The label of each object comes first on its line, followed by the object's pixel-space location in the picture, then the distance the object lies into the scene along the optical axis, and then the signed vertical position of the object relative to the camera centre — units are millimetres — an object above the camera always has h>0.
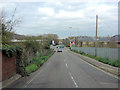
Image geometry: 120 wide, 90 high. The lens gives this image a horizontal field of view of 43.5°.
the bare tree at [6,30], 14521 +1416
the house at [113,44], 33444 -170
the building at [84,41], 93231 +1572
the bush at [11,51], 10266 -536
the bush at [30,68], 14298 -2601
